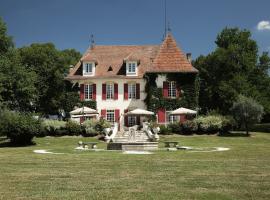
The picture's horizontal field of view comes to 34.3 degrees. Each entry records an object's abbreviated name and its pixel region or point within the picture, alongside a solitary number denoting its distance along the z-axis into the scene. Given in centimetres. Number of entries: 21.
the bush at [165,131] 3480
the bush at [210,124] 3438
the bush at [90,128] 3419
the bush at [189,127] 3456
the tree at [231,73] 4728
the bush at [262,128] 4484
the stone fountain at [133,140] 2452
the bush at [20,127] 2805
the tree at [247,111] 3447
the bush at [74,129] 3459
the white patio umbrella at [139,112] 3556
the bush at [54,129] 3457
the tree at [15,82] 4200
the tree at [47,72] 5031
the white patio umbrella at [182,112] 3622
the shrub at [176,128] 3518
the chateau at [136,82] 4066
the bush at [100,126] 3466
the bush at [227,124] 3469
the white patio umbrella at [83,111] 3709
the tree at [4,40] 4491
